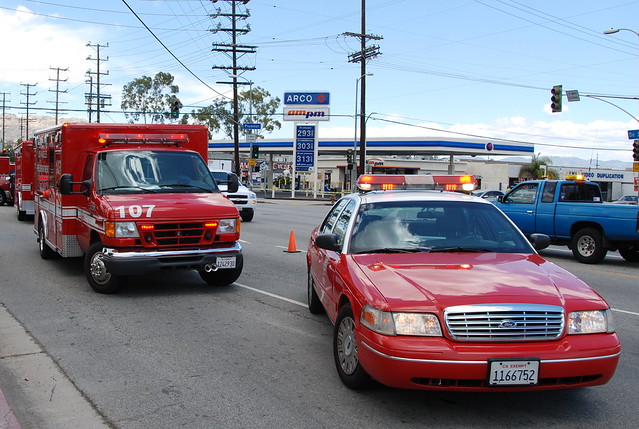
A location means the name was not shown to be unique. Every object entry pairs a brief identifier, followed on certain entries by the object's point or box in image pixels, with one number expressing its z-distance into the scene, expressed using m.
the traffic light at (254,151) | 48.72
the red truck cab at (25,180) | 18.58
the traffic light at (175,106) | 38.47
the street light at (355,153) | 39.25
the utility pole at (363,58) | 38.59
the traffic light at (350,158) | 46.62
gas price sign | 50.44
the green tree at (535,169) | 74.45
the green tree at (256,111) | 84.19
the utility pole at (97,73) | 73.46
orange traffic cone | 14.24
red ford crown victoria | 4.27
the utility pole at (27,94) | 103.31
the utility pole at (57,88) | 92.26
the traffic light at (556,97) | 31.31
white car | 22.34
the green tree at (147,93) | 81.06
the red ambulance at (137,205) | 8.48
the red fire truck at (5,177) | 29.48
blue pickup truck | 13.12
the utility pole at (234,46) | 46.50
